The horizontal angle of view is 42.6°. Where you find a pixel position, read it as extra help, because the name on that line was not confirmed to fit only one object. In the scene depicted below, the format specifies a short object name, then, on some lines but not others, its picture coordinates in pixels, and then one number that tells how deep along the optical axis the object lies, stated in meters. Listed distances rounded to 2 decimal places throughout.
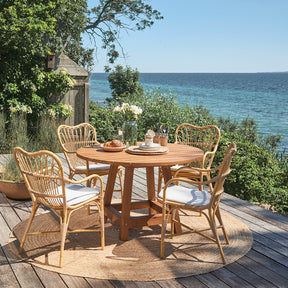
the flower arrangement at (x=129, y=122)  3.59
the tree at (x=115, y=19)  11.45
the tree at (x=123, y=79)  15.67
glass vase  3.62
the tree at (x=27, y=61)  6.66
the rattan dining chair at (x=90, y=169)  3.85
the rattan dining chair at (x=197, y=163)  3.81
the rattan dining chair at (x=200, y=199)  2.80
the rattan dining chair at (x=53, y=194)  2.69
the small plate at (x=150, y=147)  3.37
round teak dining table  3.01
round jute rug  2.71
